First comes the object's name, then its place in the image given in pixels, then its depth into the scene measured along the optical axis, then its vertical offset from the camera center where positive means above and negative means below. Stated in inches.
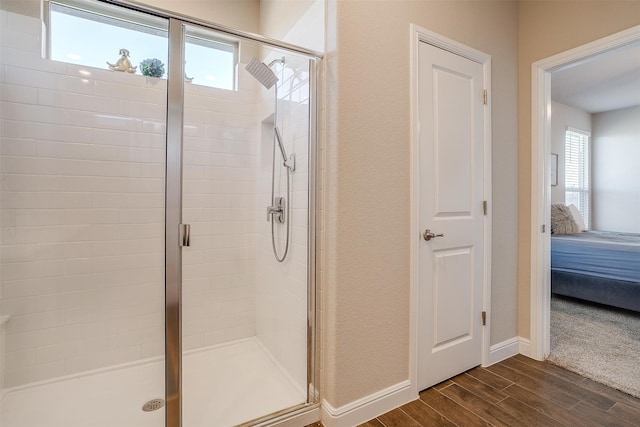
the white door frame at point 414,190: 70.5 +5.6
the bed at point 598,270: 118.3 -21.3
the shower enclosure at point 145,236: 69.6 -5.8
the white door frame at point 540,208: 87.4 +2.3
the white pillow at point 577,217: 183.8 -0.3
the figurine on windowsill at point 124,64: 84.2 +39.6
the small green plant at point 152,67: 85.9 +39.7
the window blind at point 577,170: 208.4 +31.1
